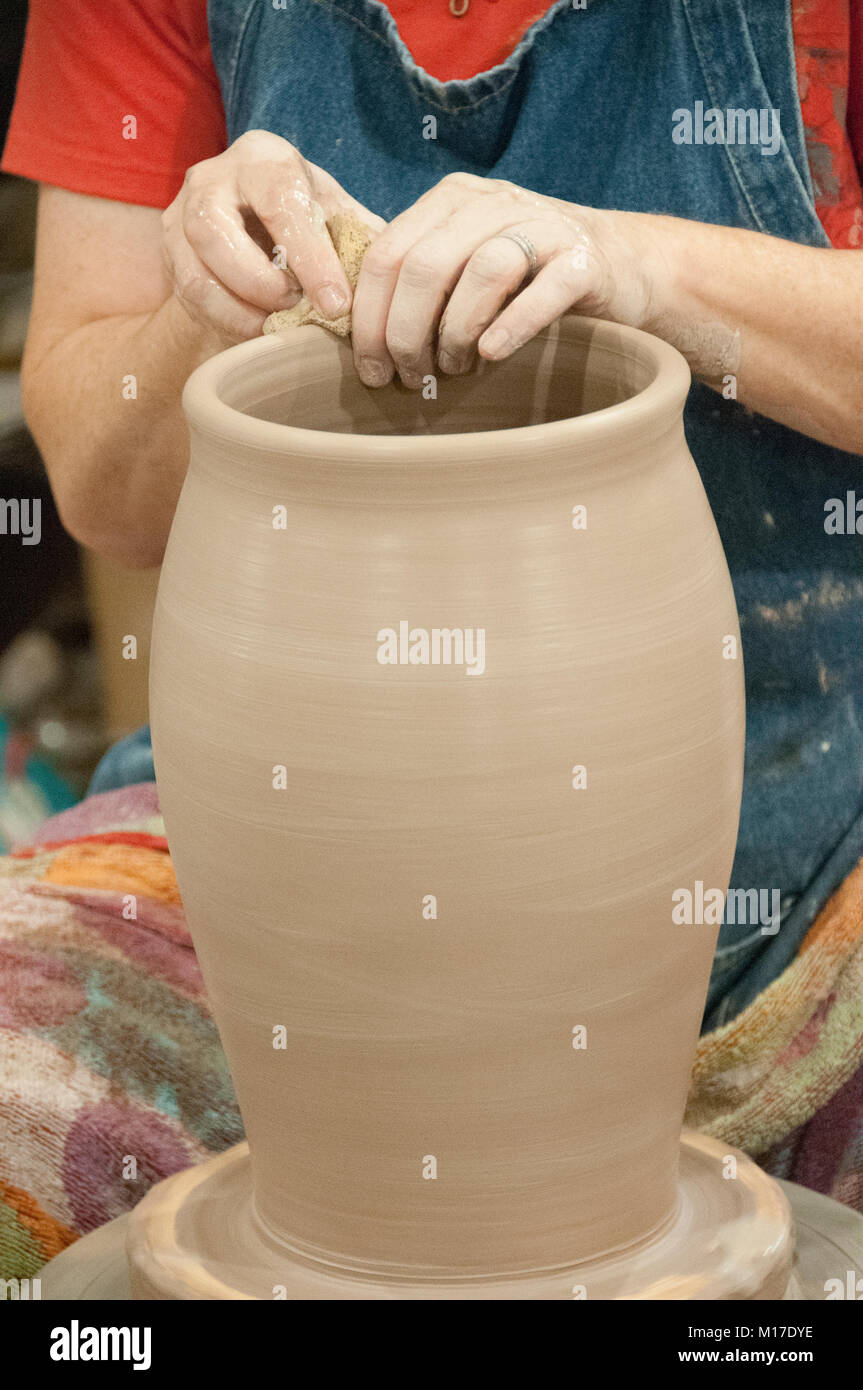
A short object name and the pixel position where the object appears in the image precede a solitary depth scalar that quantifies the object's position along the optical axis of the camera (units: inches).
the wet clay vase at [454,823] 49.6
